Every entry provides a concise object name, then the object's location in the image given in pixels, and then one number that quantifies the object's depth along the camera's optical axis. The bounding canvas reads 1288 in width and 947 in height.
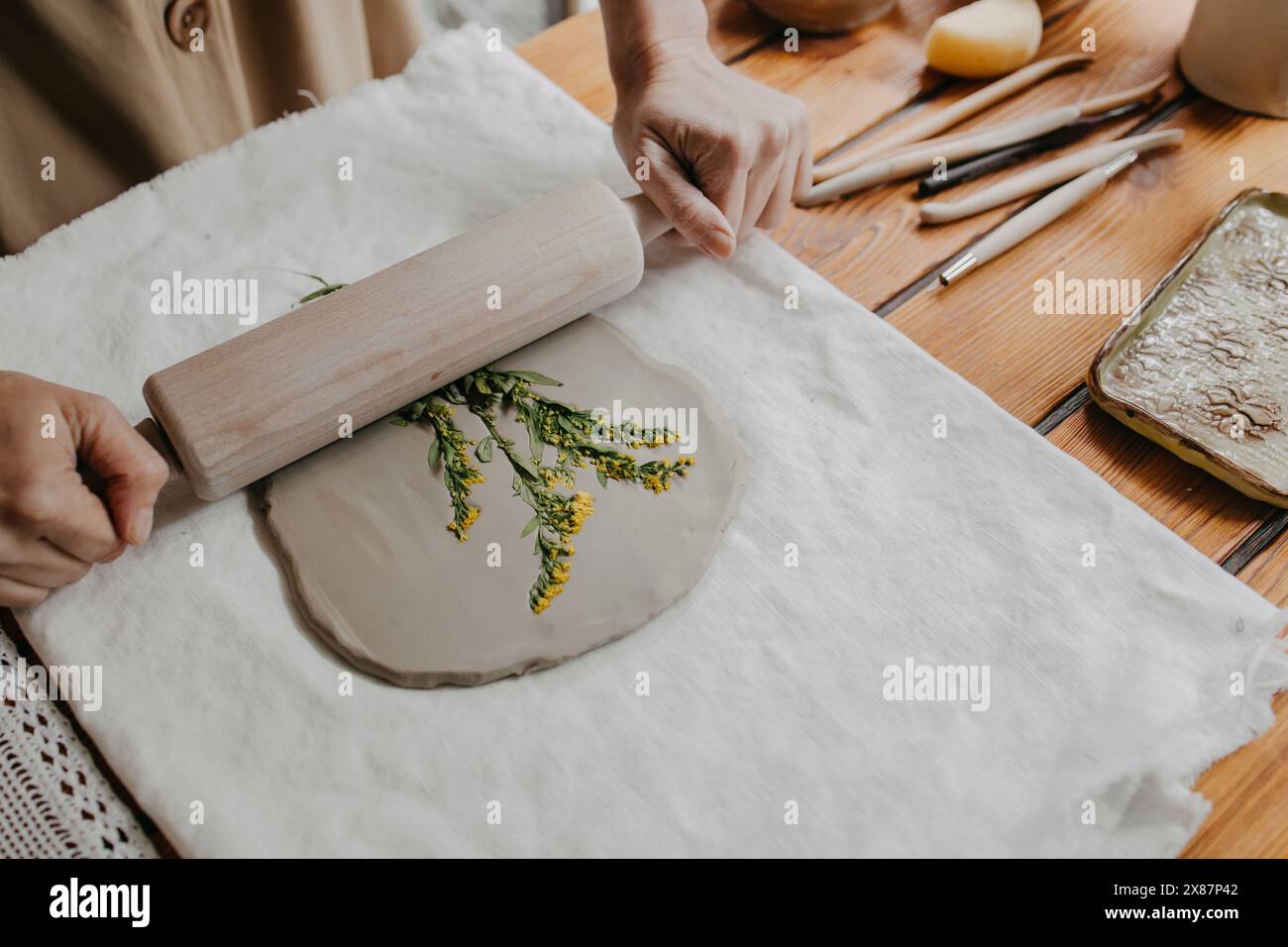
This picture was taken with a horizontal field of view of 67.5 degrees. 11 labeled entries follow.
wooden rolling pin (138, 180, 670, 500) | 0.76
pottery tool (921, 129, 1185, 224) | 1.00
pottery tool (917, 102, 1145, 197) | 1.03
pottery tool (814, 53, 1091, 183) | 1.05
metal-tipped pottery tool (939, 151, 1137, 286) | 0.96
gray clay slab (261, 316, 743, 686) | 0.73
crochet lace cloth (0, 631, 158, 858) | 0.66
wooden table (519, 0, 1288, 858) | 0.81
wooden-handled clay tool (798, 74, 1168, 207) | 1.03
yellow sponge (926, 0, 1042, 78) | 1.11
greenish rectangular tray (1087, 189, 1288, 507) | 0.82
